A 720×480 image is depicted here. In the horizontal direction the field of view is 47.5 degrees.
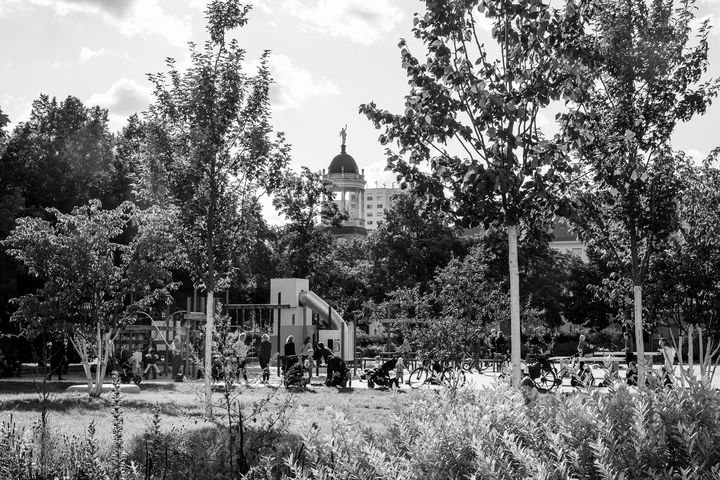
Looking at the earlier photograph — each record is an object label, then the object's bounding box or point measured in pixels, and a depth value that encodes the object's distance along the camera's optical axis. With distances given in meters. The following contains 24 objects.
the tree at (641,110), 16.72
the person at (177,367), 27.94
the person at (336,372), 24.25
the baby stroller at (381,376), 23.89
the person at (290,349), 25.80
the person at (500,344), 34.00
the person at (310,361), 25.72
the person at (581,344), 27.00
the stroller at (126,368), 24.77
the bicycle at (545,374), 24.17
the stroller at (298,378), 22.55
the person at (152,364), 29.08
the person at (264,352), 25.84
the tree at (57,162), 35.69
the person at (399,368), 25.30
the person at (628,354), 24.34
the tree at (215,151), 15.23
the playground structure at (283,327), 30.48
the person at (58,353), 27.40
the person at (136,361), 27.27
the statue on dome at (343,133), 138.93
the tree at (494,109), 11.59
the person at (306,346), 29.82
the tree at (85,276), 18.81
